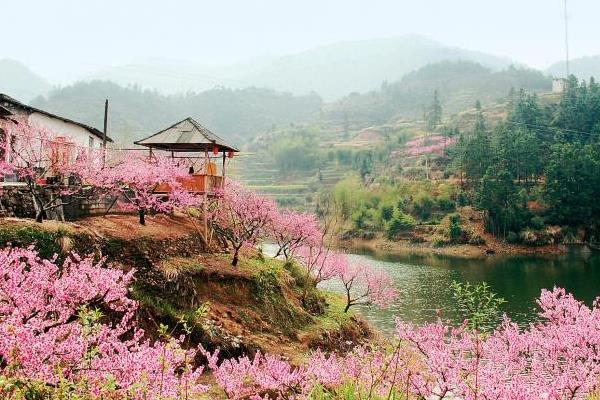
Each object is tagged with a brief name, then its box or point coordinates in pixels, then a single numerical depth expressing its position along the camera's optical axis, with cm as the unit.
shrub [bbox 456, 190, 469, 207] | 7812
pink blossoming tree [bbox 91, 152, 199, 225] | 1959
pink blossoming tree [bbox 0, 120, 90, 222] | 1597
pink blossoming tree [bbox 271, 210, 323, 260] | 3164
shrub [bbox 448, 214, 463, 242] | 7144
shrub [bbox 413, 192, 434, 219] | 8062
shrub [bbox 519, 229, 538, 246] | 6744
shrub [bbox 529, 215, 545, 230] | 6812
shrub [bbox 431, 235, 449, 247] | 7194
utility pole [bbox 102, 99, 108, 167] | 2411
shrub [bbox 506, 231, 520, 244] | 6844
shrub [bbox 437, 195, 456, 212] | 7912
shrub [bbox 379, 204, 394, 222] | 8250
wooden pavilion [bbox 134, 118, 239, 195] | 2197
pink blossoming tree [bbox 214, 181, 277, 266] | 2445
